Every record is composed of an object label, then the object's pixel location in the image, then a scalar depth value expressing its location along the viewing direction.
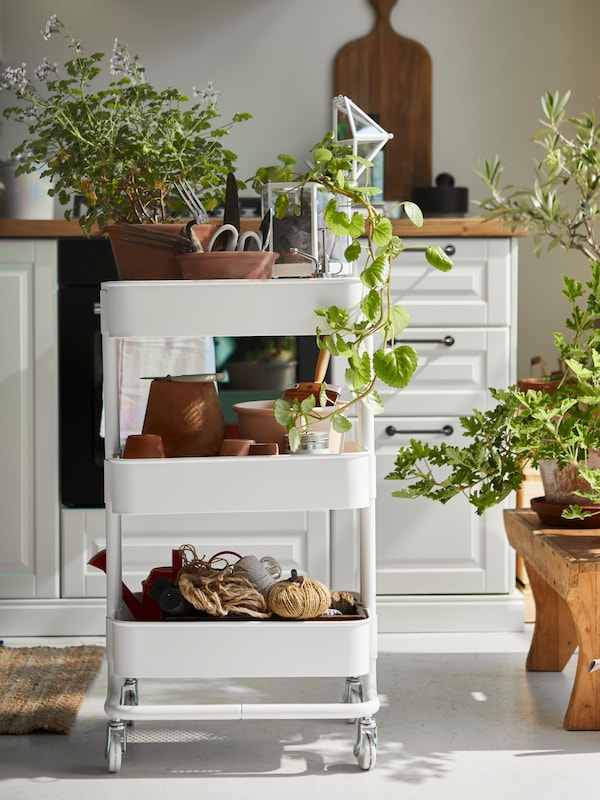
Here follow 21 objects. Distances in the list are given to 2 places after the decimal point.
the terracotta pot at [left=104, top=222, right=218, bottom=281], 3.13
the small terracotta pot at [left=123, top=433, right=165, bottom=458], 3.09
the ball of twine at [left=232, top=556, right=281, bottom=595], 3.18
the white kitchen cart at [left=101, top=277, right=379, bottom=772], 3.07
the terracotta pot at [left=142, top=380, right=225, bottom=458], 3.15
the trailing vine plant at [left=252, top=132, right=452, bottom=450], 3.01
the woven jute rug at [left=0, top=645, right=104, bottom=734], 3.36
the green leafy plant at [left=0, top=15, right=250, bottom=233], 3.15
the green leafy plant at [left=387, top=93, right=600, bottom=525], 3.29
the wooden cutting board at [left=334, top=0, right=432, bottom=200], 4.45
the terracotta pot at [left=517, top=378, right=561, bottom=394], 3.46
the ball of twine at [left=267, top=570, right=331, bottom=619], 3.10
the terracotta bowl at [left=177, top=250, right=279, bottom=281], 3.09
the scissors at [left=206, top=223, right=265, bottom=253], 3.10
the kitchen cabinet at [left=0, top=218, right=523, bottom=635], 3.91
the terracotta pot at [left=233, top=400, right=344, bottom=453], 3.17
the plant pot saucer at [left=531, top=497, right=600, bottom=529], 3.46
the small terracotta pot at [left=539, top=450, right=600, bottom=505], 3.42
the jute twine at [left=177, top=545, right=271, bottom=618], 3.11
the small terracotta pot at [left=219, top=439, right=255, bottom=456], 3.11
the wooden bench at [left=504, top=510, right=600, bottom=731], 3.25
